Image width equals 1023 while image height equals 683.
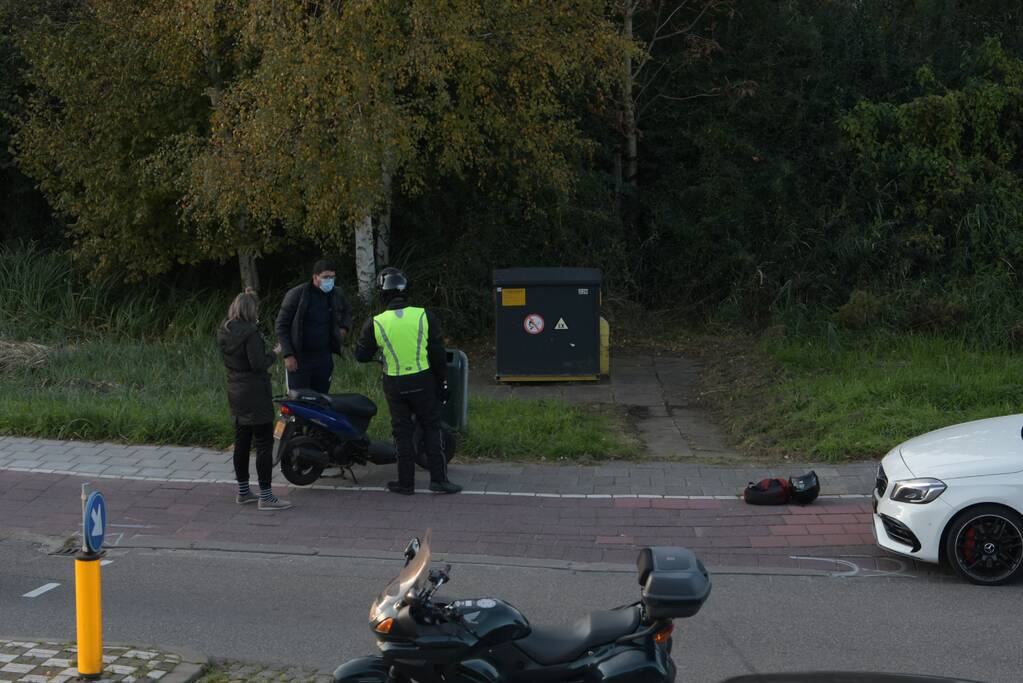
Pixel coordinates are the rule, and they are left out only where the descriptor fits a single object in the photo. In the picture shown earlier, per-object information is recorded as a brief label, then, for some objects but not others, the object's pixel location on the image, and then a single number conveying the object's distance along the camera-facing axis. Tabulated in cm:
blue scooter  1905
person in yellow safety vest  1877
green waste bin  2122
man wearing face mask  2033
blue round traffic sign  1162
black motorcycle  855
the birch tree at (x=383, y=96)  2647
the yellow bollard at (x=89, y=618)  1153
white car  1494
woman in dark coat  1777
